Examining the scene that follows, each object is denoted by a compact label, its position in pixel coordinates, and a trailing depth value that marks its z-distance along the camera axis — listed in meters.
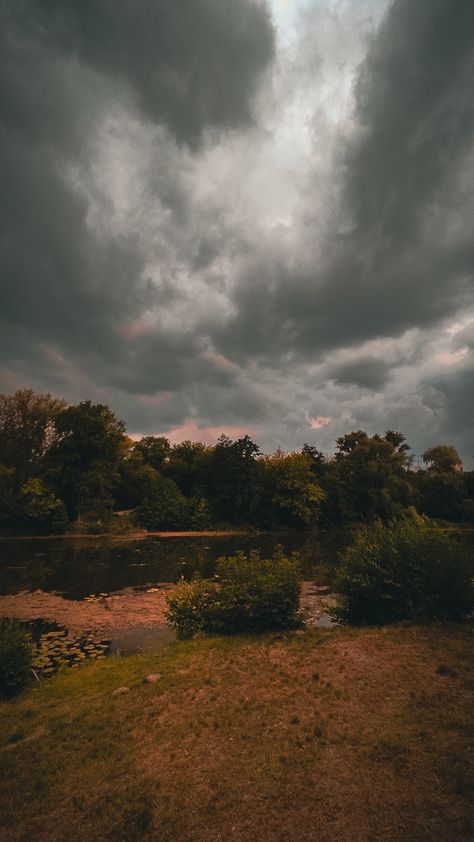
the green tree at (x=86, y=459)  40.69
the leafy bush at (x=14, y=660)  6.90
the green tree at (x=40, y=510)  37.06
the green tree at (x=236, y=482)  46.72
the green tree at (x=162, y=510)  42.56
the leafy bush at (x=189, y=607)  9.33
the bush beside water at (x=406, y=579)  8.50
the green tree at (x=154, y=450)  63.44
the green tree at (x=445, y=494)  57.91
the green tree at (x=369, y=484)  54.34
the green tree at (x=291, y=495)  48.66
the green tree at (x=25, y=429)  48.94
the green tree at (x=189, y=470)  52.66
